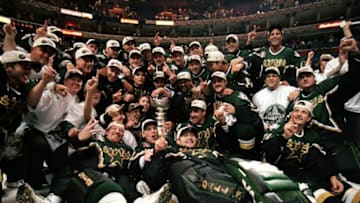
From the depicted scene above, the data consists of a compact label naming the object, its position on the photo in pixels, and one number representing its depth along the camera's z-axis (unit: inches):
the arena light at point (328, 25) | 1200.0
